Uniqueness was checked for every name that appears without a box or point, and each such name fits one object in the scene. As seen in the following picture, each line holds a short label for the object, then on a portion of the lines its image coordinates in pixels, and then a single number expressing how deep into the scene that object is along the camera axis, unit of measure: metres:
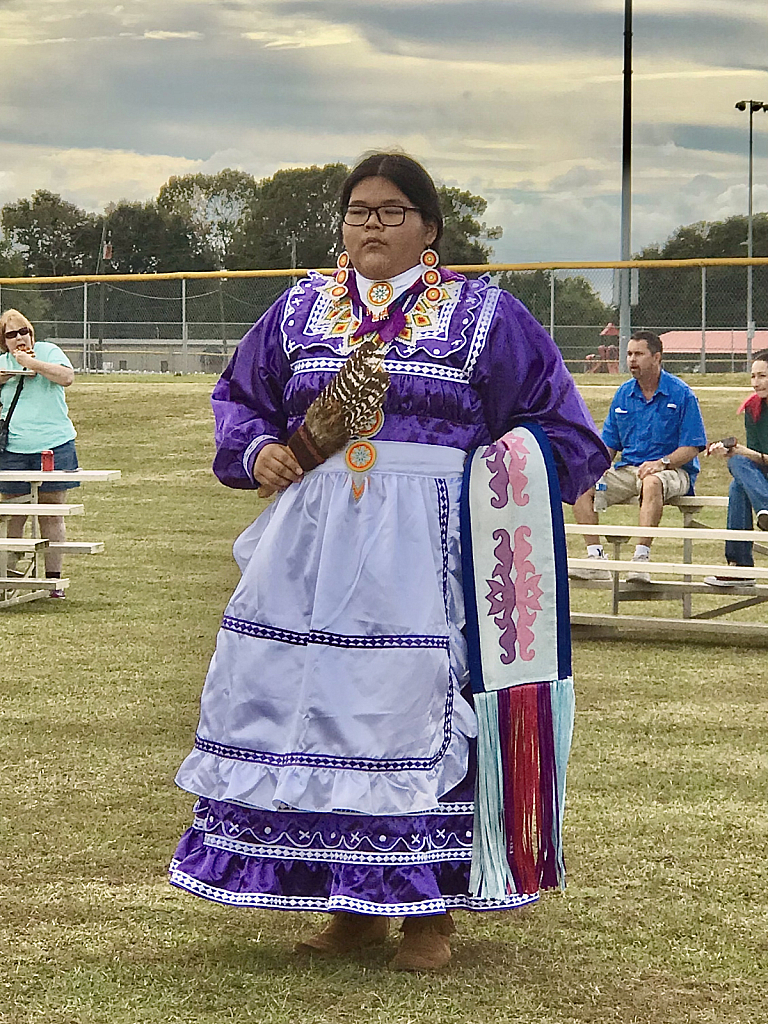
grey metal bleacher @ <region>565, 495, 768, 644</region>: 7.93
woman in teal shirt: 9.31
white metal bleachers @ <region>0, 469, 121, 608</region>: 8.82
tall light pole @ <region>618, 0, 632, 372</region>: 23.20
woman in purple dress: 3.19
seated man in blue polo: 8.62
